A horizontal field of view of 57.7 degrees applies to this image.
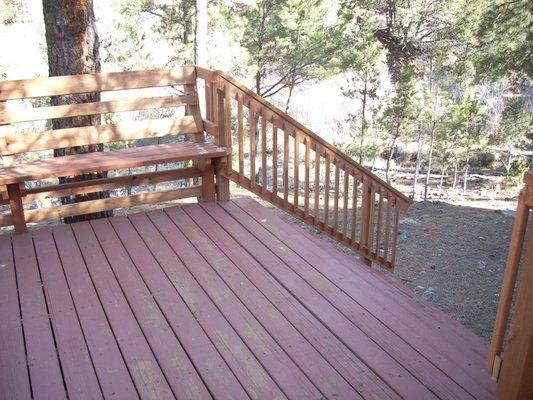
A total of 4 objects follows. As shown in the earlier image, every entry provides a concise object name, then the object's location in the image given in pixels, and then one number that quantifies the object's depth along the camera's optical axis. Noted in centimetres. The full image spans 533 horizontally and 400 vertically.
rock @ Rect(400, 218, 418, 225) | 1221
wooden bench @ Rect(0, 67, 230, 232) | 335
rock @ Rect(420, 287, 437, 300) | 806
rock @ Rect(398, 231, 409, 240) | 1094
